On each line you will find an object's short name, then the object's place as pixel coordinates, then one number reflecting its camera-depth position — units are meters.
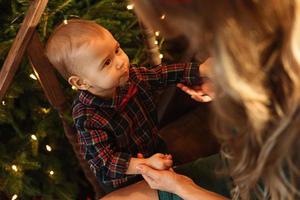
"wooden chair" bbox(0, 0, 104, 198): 1.06
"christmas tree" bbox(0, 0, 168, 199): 1.34
